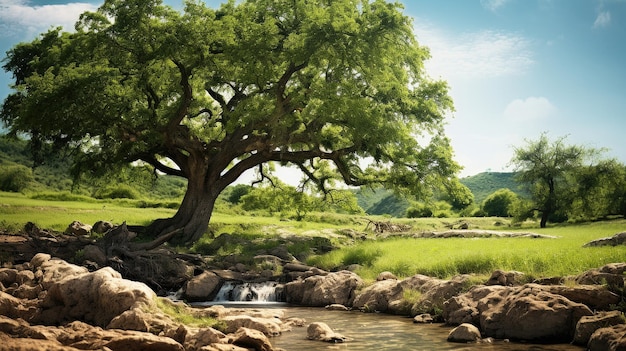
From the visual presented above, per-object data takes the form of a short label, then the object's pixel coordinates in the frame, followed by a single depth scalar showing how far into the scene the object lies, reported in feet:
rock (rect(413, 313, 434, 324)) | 50.01
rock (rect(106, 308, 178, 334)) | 37.45
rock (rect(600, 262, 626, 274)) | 46.44
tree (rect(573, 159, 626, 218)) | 176.04
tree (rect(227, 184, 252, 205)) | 297.37
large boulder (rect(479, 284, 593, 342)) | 40.57
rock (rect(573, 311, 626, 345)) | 37.60
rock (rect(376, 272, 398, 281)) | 66.13
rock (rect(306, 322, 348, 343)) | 41.60
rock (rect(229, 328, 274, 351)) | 35.47
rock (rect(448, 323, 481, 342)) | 40.96
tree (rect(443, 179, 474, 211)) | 107.96
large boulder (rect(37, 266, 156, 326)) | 40.78
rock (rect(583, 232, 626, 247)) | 68.69
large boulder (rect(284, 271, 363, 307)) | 63.41
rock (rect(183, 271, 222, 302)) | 68.95
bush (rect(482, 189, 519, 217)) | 306.35
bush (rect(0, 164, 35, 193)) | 229.66
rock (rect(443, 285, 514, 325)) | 46.06
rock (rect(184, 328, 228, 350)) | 34.73
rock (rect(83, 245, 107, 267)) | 73.26
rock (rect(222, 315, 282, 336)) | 42.87
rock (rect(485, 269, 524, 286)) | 53.21
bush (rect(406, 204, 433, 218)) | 291.58
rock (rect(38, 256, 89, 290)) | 49.75
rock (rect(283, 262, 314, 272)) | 79.30
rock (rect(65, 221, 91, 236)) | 108.87
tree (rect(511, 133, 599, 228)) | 179.01
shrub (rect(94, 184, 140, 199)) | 243.79
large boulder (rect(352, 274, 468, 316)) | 53.31
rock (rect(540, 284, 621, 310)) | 42.01
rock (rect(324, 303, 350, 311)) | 59.82
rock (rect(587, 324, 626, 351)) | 32.71
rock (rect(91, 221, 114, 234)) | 110.22
